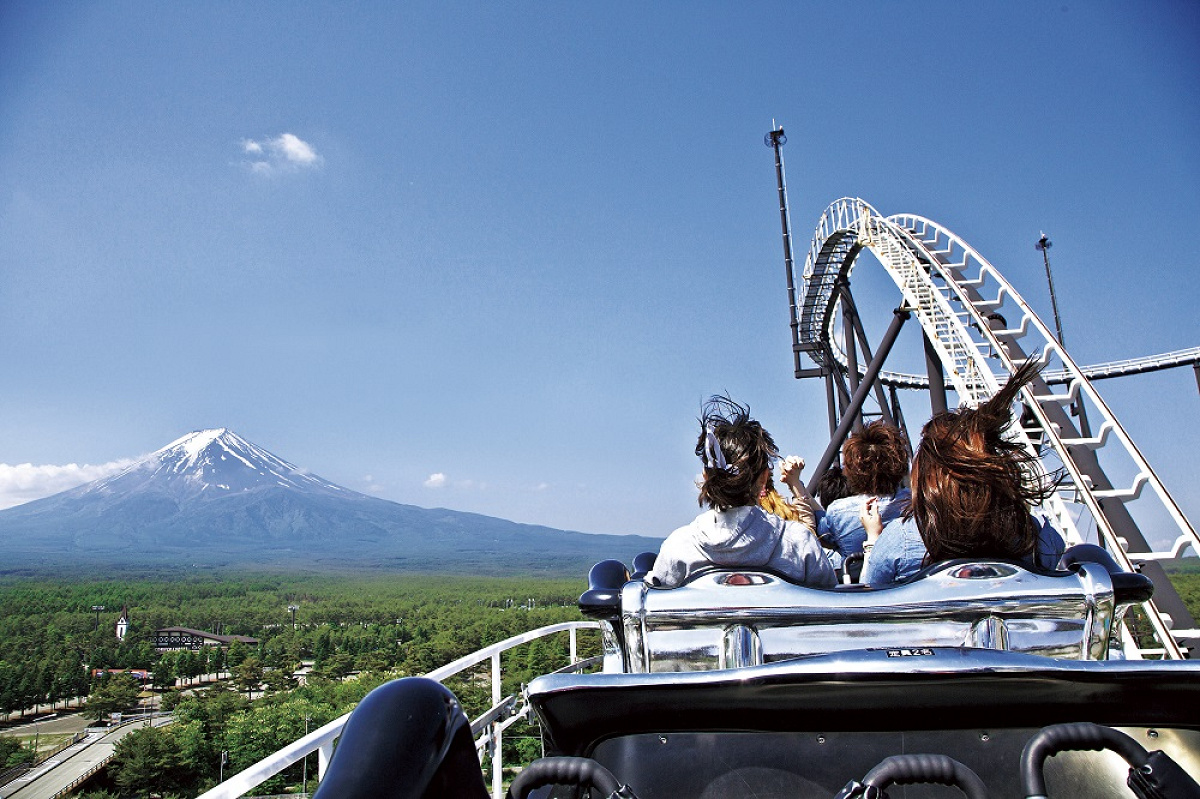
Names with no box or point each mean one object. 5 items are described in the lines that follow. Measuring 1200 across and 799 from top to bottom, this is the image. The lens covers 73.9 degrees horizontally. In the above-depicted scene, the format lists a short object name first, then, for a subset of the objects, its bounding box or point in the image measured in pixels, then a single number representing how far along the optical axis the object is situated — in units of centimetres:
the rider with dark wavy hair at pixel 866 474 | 358
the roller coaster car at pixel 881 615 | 171
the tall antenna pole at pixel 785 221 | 2133
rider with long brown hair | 193
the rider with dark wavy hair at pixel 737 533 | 244
